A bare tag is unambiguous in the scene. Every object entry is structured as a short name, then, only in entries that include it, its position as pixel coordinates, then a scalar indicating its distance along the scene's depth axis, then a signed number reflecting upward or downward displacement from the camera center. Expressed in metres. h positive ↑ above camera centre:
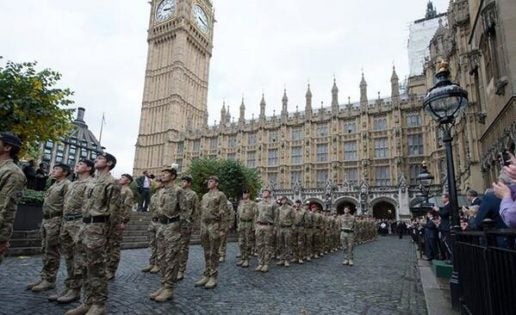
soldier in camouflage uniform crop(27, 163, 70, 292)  5.05 -0.34
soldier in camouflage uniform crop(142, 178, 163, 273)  7.09 -0.69
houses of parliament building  12.50 +8.84
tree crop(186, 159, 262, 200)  25.30 +3.17
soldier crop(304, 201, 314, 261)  11.09 -0.53
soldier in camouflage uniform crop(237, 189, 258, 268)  8.98 -0.22
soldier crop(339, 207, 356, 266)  9.59 -0.43
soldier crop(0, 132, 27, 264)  3.32 +0.27
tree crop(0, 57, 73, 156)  10.71 +3.65
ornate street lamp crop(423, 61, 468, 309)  4.66 +1.77
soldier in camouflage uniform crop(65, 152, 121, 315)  3.84 -0.23
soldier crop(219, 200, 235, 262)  9.62 -1.08
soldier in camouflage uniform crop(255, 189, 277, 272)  8.15 -0.30
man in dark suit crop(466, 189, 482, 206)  5.74 +0.54
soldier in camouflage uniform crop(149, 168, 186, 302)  4.85 -0.26
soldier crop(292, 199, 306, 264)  10.24 -0.57
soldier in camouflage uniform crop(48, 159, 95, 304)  4.61 -0.12
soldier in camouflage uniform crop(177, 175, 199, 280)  5.44 -0.04
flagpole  49.66 +13.51
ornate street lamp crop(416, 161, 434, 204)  14.04 +1.92
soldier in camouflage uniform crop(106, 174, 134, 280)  5.67 -0.23
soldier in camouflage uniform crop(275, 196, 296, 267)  9.39 -0.27
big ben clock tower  49.22 +21.66
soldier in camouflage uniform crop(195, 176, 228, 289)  6.02 -0.21
